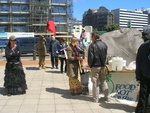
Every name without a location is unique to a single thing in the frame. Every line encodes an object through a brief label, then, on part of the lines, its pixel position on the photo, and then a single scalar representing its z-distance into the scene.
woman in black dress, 6.84
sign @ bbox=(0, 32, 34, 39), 47.38
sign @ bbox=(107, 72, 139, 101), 6.43
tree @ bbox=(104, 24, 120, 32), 98.19
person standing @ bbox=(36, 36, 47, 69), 12.21
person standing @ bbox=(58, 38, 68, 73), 11.23
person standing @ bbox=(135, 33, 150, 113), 4.67
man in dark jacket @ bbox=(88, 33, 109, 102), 5.95
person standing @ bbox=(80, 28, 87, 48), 15.76
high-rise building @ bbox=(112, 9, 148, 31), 149.88
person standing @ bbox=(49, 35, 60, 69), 12.35
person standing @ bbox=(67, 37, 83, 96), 6.84
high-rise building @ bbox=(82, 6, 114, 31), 145.38
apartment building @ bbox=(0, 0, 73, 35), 73.19
